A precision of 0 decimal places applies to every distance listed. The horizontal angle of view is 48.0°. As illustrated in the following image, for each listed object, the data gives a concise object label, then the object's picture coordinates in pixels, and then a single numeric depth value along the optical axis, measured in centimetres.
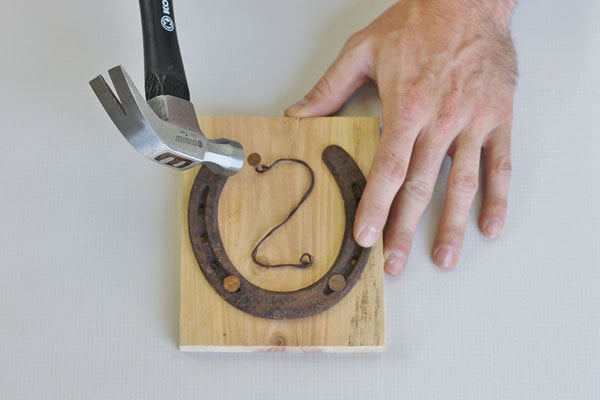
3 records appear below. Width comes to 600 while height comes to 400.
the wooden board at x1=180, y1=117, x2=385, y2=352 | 91
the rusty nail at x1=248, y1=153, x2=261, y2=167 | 97
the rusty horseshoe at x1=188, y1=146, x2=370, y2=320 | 91
